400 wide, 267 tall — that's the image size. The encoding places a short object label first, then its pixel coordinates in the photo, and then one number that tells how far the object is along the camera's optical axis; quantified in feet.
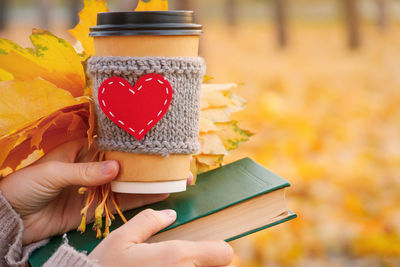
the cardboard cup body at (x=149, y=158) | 2.53
